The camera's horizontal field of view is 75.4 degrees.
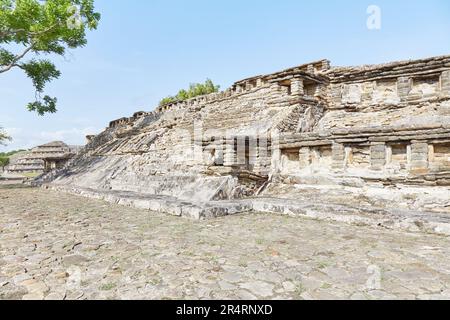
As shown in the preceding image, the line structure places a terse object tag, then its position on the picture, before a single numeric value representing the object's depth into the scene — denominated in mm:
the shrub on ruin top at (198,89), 37219
